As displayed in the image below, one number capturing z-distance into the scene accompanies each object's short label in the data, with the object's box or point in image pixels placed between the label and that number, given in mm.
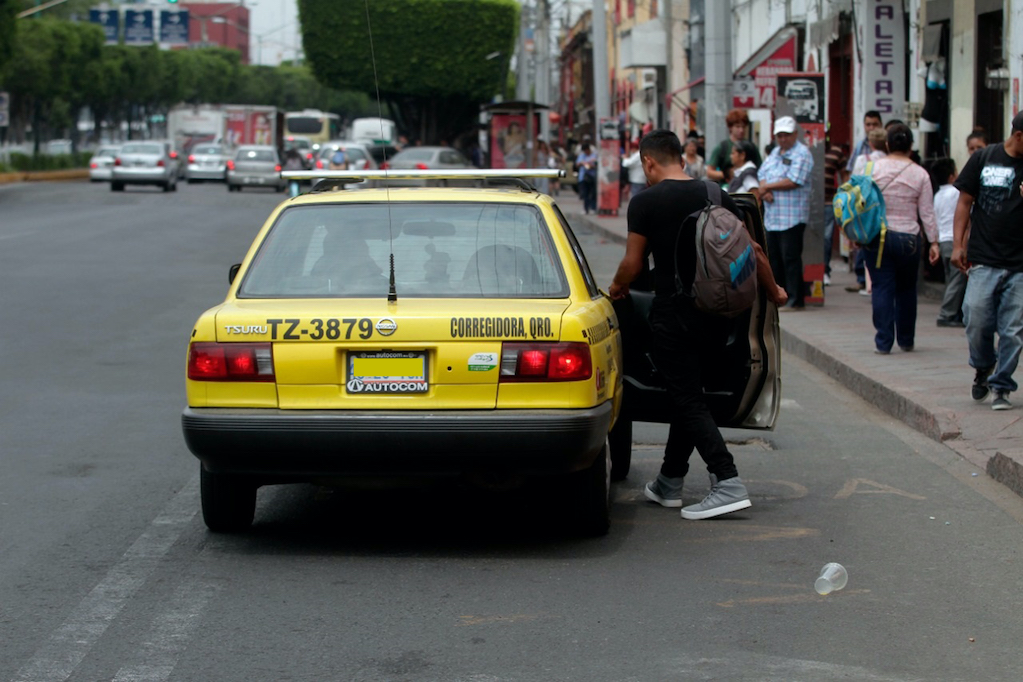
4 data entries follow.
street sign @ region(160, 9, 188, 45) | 86250
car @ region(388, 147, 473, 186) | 42812
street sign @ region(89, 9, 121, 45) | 85875
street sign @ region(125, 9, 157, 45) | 82062
